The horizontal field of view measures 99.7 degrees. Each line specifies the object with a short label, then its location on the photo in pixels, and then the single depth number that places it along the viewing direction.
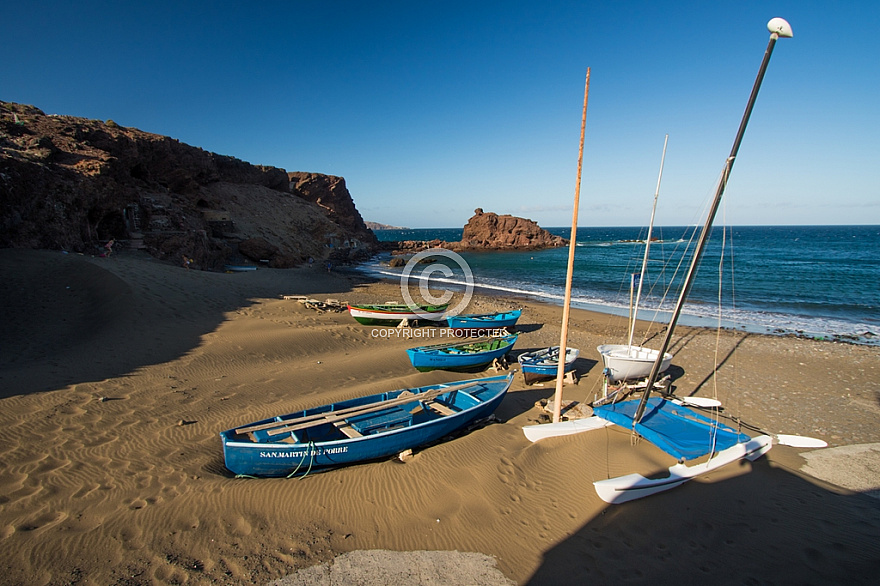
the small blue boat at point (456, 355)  12.80
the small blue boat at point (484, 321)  18.41
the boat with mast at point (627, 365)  11.66
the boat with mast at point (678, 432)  6.54
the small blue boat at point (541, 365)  12.06
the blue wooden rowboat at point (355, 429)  6.88
